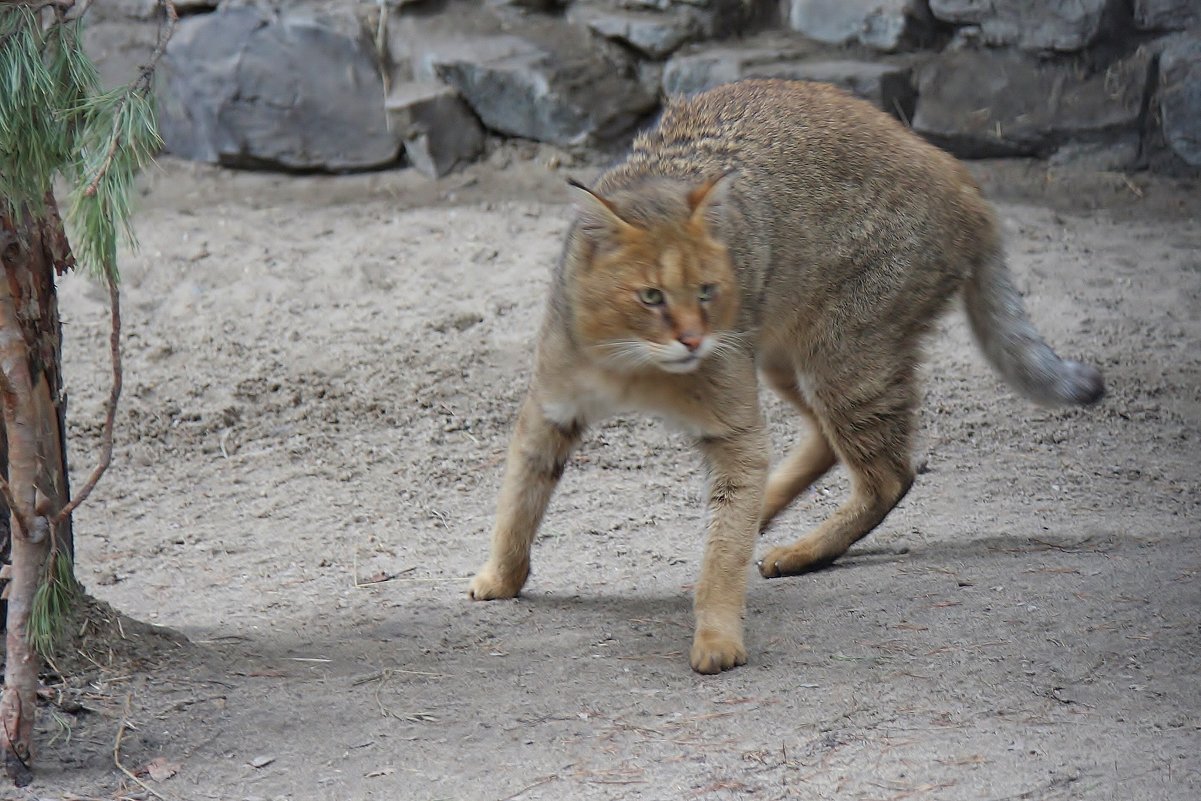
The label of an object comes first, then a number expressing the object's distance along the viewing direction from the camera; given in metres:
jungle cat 8.04
